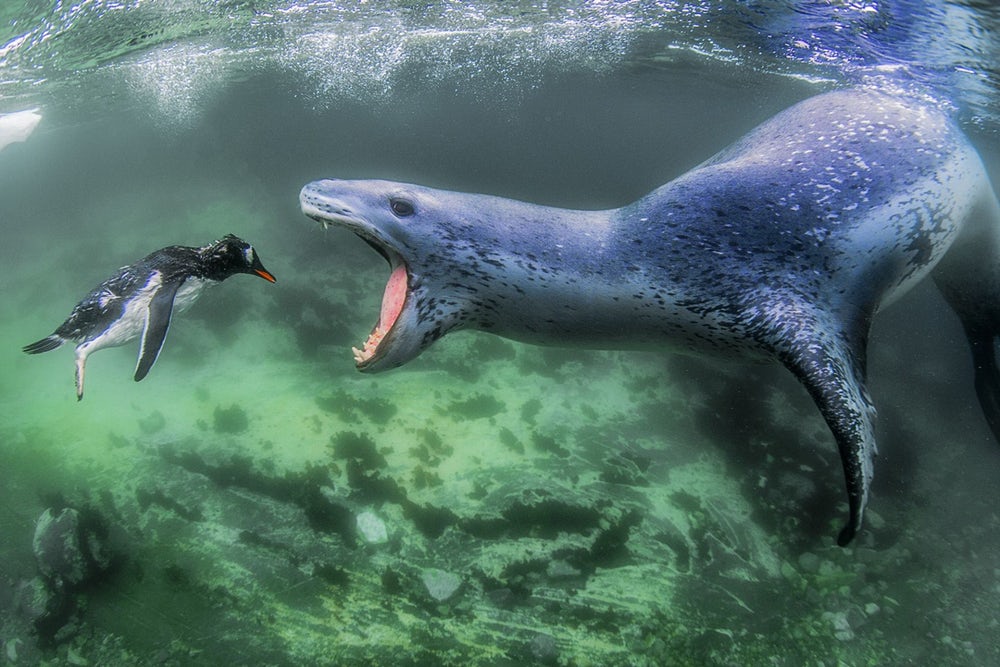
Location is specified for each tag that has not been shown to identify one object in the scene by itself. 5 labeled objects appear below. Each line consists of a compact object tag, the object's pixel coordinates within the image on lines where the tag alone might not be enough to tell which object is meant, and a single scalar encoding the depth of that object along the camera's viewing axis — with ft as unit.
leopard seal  9.26
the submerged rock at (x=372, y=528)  14.12
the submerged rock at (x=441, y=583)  12.67
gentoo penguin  12.77
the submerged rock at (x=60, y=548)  13.85
